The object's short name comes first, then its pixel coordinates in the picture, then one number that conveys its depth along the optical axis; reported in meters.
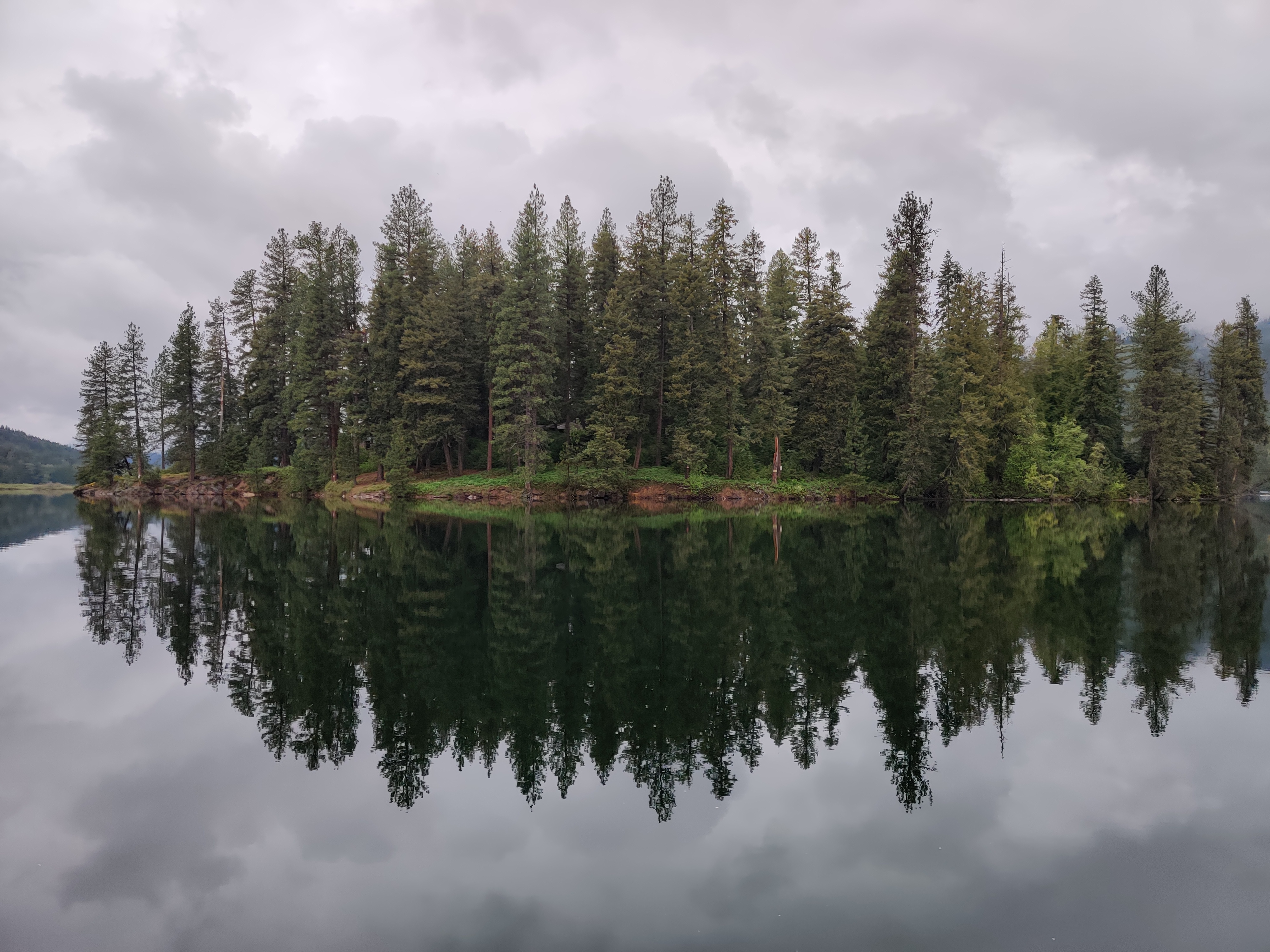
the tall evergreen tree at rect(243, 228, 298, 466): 66.94
